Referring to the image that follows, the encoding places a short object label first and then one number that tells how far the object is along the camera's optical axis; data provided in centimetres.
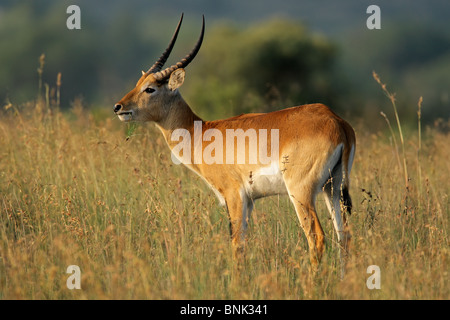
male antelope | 1267
